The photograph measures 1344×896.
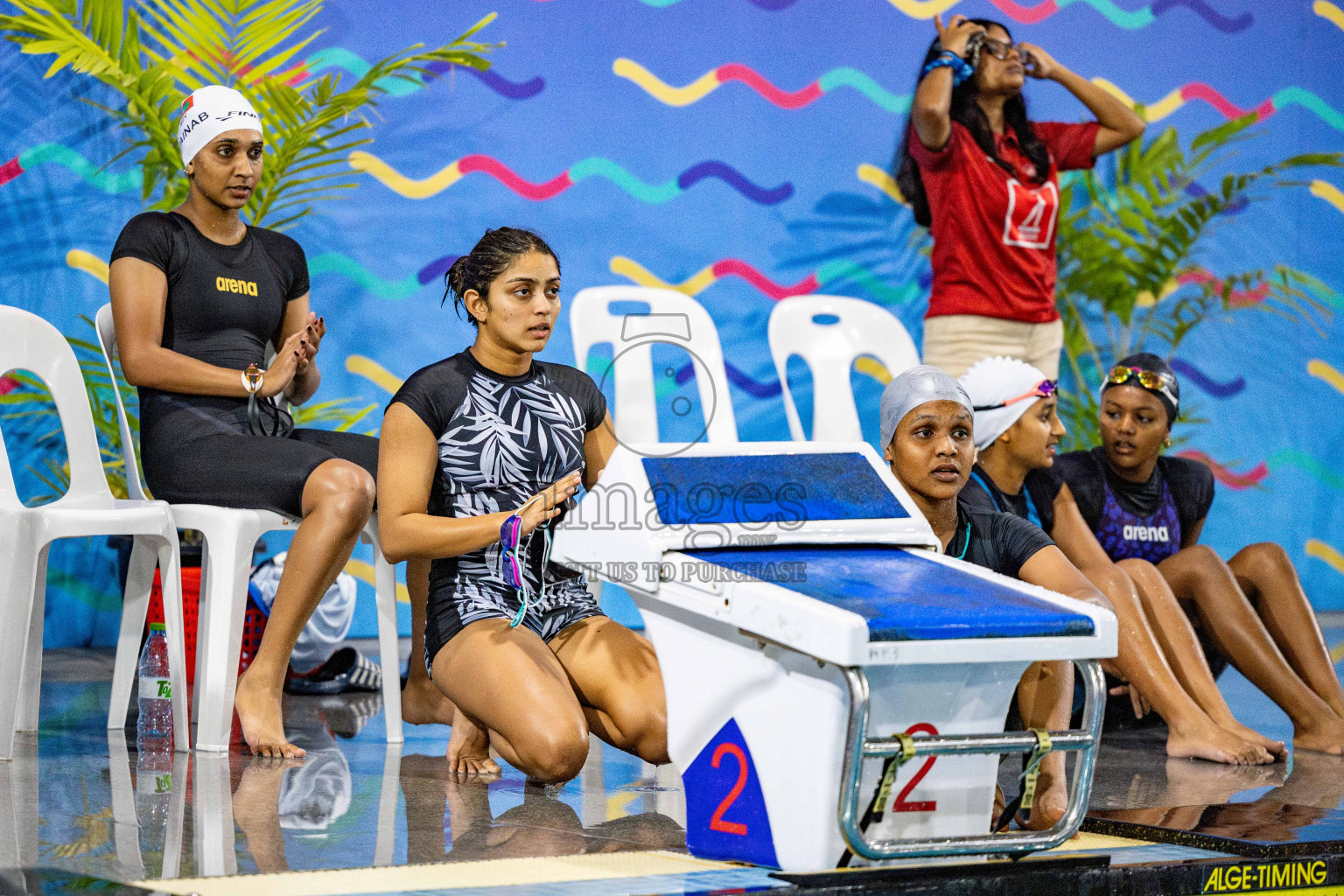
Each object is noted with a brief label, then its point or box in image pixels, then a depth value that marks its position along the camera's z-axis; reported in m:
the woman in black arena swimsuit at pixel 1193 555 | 8.42
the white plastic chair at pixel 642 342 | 9.18
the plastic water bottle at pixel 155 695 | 7.96
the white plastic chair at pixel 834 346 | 10.12
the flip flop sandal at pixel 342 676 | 9.90
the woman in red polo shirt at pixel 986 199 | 12.03
